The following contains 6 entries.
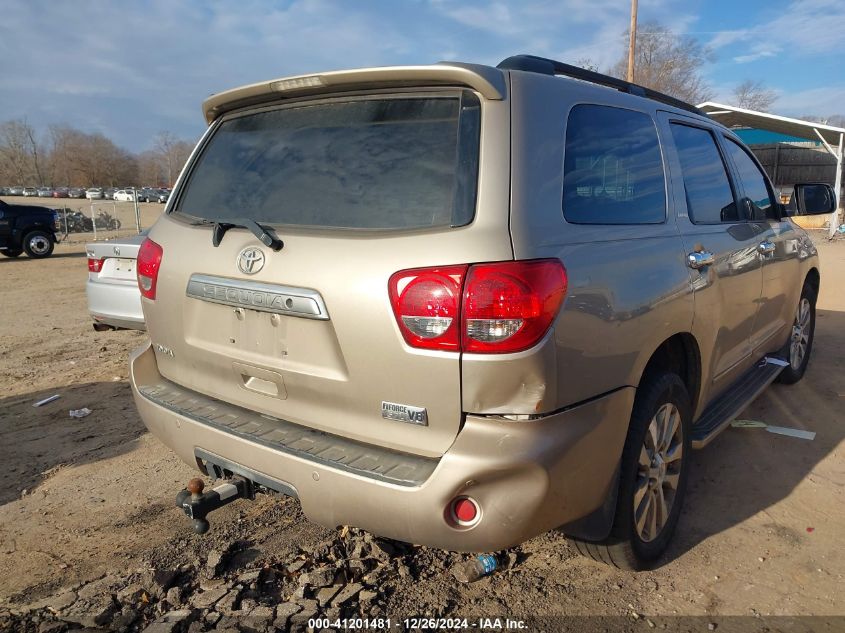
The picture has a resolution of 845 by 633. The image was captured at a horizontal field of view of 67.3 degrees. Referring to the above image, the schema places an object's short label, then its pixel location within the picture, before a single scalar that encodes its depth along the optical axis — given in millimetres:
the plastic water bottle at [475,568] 2752
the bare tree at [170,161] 112625
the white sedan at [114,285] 5613
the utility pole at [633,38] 22781
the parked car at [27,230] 16094
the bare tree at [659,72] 39256
